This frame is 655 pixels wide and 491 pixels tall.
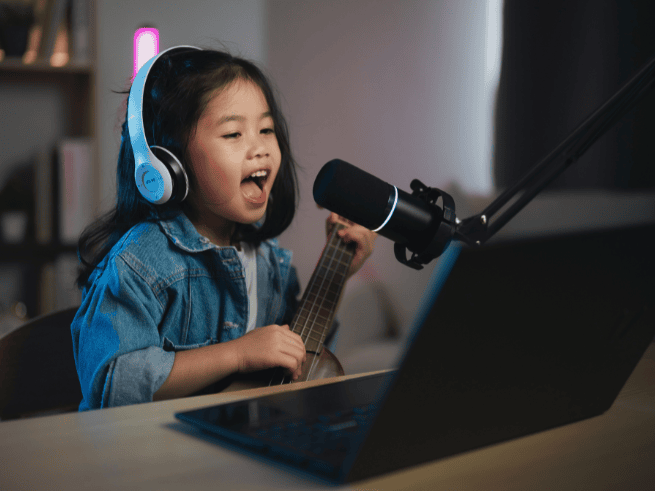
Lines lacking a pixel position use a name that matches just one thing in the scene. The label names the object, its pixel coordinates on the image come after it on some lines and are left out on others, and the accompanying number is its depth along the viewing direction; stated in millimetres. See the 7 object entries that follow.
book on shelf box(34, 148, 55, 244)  2175
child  801
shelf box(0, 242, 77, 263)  2184
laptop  353
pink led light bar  2084
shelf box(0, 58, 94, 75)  2156
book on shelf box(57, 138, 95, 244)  2176
